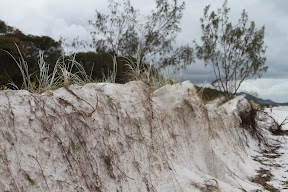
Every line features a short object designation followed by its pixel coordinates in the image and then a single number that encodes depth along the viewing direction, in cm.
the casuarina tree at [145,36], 1423
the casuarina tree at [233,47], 1331
